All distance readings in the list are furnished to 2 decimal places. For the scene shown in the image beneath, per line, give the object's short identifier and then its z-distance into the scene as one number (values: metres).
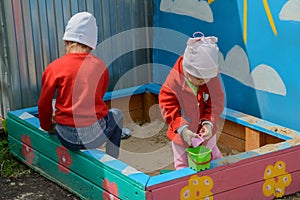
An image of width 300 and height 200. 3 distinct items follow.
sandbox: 2.62
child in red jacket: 2.70
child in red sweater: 2.89
